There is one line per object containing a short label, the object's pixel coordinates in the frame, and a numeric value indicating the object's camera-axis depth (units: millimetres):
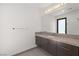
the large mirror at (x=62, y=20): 1063
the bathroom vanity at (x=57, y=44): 850
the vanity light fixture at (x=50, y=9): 1202
